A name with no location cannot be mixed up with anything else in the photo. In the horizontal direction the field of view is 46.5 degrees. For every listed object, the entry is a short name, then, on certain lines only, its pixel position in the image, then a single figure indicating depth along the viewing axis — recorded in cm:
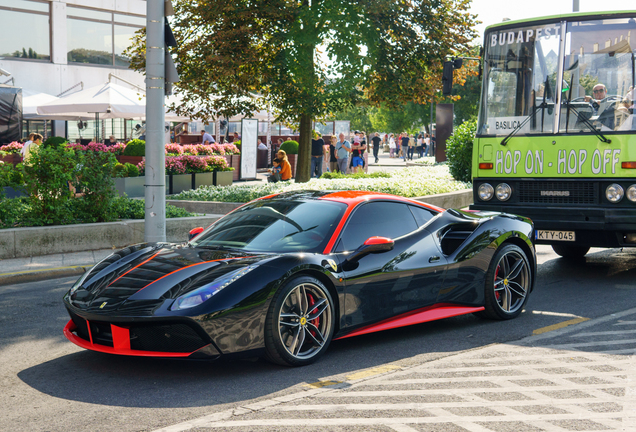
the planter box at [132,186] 1850
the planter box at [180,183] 1981
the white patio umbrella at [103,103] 2102
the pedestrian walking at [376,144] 4650
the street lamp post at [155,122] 955
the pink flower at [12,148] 2038
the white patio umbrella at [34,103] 2483
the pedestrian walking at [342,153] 2688
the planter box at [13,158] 1952
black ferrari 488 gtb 495
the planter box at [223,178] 2152
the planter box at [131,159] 2131
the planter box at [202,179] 2070
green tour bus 877
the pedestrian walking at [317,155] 2586
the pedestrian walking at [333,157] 2814
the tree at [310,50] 1543
